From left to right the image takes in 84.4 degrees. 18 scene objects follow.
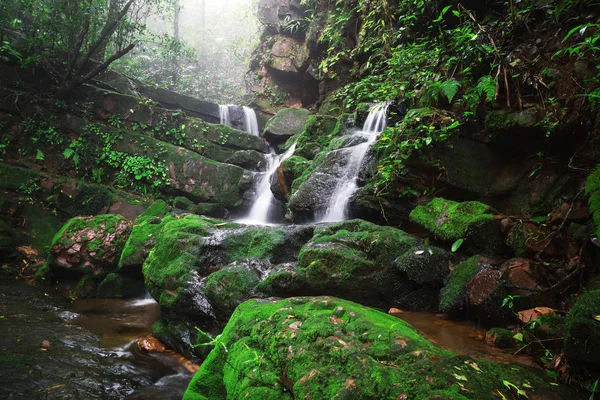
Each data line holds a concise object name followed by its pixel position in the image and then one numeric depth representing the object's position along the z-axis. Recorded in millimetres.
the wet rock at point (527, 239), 3799
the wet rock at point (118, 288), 6766
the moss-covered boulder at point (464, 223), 4215
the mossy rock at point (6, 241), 7289
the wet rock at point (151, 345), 4582
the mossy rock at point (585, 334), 2004
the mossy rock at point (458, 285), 3740
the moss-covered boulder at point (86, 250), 7145
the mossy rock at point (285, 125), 12469
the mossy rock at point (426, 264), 4094
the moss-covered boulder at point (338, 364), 1876
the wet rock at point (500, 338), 2938
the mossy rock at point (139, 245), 6660
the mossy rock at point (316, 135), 8961
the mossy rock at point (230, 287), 4195
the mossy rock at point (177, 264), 4648
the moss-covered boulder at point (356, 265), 4062
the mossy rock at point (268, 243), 5051
